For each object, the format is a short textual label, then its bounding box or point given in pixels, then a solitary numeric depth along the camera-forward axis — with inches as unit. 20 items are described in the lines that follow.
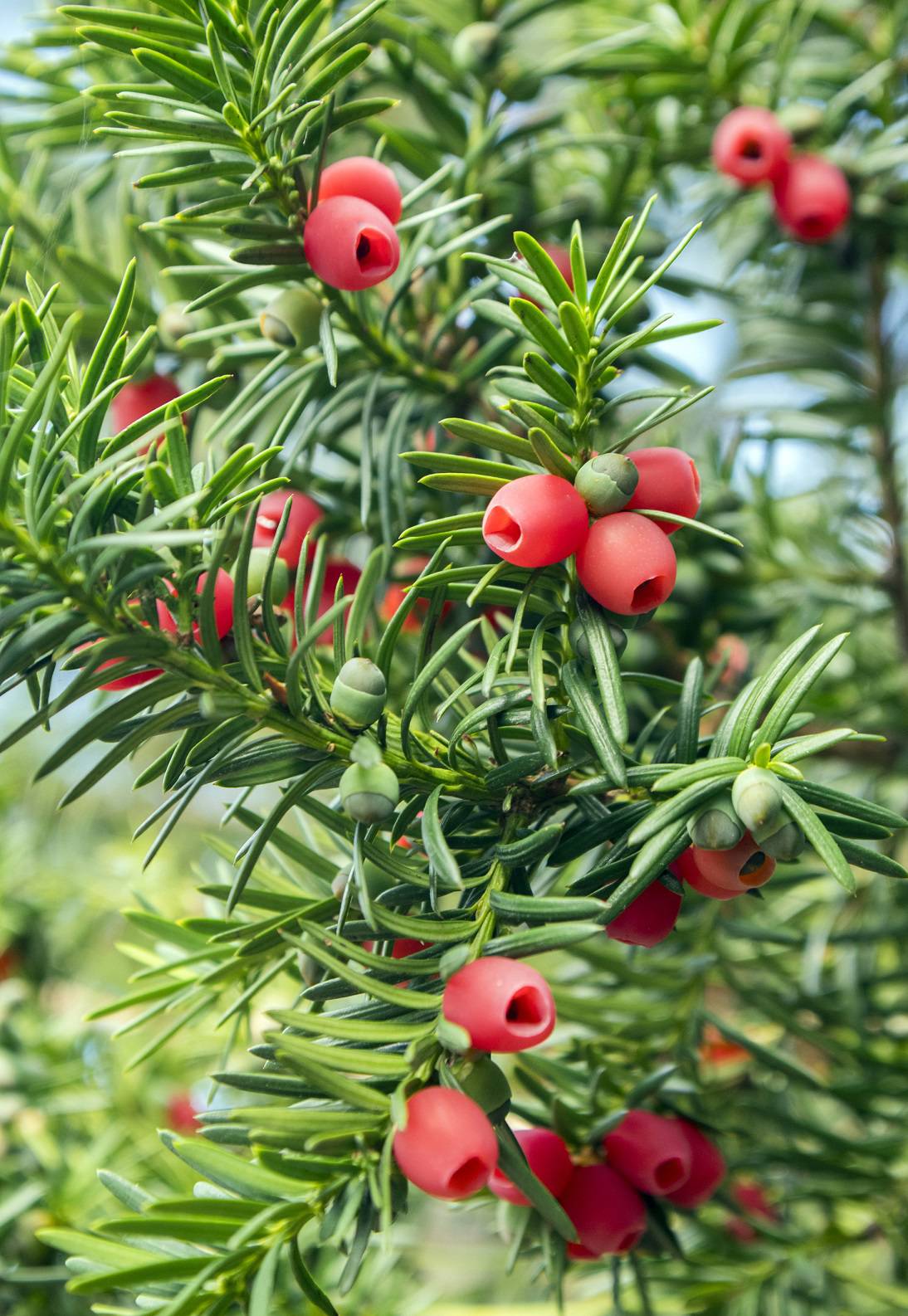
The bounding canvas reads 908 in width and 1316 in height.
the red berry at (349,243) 10.0
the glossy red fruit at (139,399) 11.9
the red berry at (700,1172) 11.0
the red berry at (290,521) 10.9
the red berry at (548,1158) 10.3
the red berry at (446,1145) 8.8
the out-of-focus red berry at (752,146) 13.3
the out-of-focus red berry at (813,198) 13.4
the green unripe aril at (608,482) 9.4
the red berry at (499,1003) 8.9
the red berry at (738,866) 9.5
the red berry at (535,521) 9.2
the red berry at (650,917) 9.8
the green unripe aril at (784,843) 9.3
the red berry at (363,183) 10.4
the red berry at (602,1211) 10.3
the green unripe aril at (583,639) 9.6
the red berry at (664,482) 9.6
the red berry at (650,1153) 10.6
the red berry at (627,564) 9.3
